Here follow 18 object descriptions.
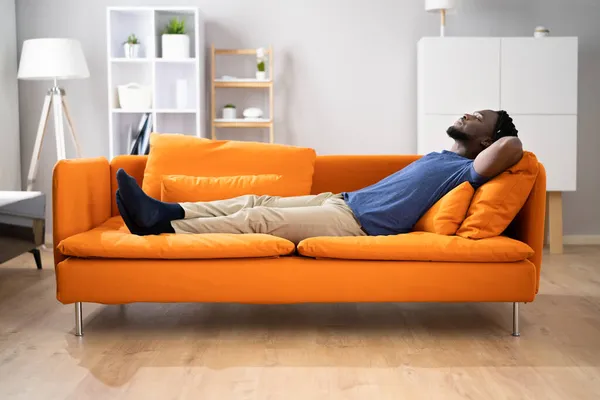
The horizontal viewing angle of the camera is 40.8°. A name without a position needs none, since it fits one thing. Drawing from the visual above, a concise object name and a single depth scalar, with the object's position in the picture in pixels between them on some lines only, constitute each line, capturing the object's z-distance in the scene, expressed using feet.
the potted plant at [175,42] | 18.60
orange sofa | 10.52
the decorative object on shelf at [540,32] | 18.48
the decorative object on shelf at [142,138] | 18.76
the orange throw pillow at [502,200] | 10.75
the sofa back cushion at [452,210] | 11.02
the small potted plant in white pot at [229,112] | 19.38
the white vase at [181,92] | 18.99
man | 10.80
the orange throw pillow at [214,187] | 12.37
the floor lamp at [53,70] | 17.92
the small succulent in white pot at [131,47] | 18.71
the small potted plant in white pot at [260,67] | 19.23
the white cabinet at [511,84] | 18.20
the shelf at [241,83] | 19.17
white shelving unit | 18.61
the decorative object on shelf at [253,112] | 19.19
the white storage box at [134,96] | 18.78
